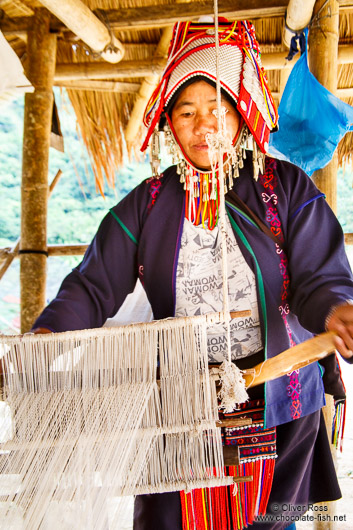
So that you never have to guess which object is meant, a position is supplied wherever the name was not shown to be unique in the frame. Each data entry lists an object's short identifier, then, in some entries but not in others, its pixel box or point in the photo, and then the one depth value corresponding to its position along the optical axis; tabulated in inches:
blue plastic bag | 104.8
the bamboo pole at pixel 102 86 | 165.0
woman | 66.2
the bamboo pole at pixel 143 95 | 148.9
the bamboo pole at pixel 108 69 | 151.7
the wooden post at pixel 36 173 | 130.9
